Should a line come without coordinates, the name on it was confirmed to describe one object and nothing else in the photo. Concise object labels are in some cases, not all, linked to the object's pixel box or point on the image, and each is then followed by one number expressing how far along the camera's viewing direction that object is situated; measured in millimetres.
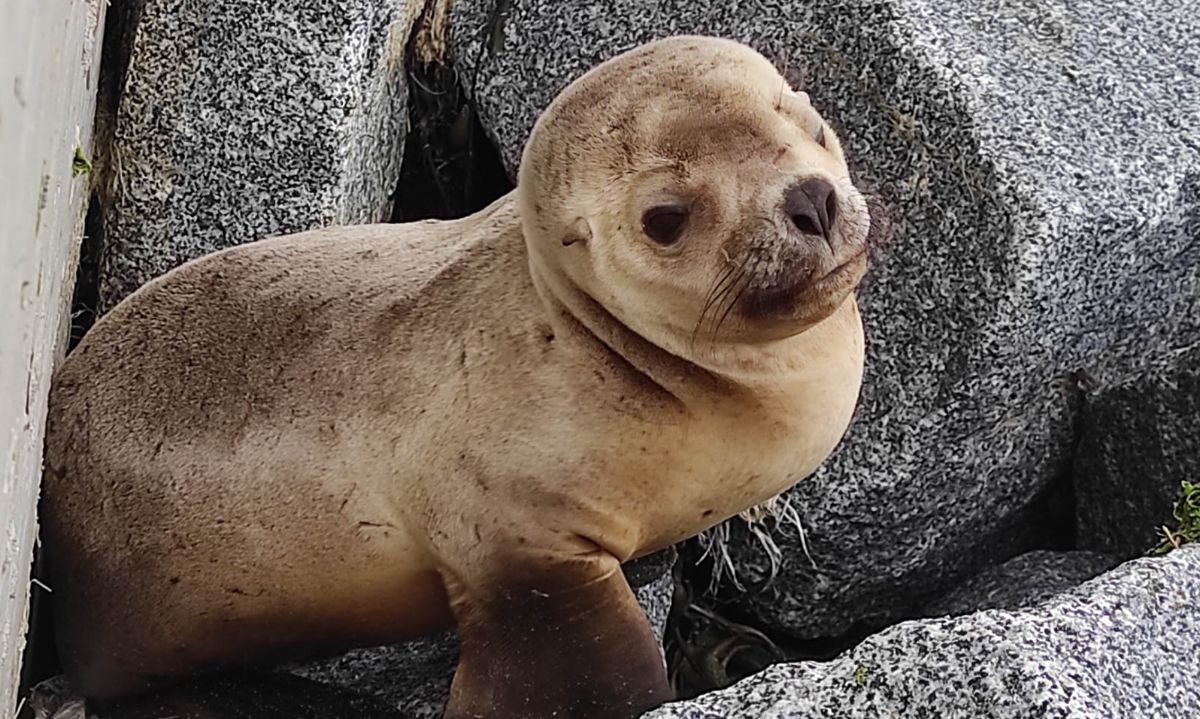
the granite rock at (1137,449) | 3508
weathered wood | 2176
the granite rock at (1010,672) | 2049
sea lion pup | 2600
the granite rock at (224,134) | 3795
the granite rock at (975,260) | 3551
